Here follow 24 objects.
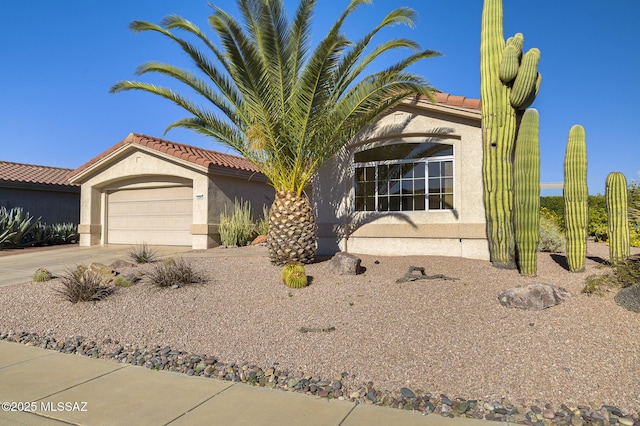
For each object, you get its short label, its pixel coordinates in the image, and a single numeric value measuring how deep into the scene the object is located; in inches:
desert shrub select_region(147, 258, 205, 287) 325.4
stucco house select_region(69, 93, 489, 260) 423.5
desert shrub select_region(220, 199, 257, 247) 576.7
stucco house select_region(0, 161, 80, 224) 771.4
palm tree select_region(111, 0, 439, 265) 354.6
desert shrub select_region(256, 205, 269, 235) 614.9
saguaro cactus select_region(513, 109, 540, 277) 320.8
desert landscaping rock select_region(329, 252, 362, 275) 348.8
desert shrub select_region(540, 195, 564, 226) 824.9
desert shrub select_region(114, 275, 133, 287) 337.1
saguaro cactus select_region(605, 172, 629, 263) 319.3
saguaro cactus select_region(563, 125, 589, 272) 318.7
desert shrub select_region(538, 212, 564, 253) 492.7
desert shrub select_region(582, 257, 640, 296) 256.4
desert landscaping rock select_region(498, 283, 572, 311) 242.7
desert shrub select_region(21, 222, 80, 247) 718.5
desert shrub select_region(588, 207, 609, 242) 651.9
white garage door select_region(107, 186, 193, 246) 641.0
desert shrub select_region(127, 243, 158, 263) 452.1
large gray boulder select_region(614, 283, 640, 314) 227.1
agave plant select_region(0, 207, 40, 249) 655.8
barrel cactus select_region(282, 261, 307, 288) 315.3
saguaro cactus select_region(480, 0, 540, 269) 340.8
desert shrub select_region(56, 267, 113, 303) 304.0
